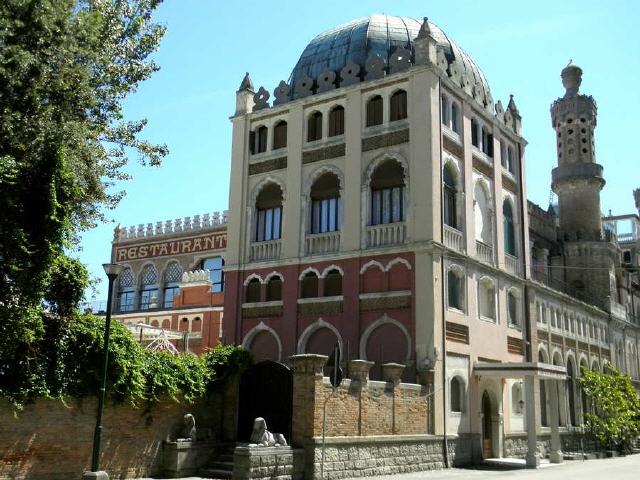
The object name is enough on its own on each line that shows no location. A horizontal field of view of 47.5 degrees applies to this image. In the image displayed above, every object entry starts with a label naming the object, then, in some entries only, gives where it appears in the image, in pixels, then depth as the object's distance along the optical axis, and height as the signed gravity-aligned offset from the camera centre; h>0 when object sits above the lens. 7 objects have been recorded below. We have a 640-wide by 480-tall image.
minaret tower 44.44 +13.42
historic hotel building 27.08 +7.37
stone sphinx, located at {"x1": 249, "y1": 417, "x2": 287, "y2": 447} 19.06 -0.74
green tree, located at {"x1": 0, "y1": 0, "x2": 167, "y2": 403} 15.88 +5.62
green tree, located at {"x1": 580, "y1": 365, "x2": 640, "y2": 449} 36.23 +0.24
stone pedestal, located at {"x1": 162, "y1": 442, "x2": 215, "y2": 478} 20.14 -1.43
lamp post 15.98 +0.37
